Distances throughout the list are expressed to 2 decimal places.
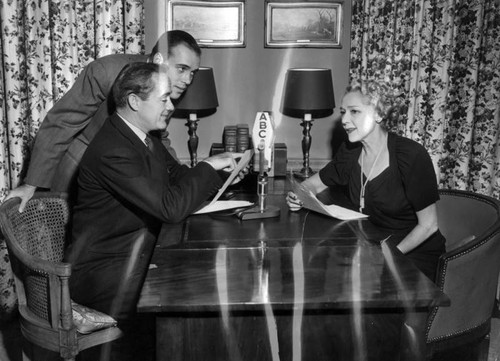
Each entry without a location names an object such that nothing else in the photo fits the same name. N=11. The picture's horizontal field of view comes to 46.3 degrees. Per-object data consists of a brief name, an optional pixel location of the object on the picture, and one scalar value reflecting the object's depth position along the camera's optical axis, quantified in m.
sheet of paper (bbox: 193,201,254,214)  2.67
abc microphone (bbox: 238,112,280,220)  3.45
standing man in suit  3.05
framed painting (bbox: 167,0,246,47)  3.96
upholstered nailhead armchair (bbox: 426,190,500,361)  2.42
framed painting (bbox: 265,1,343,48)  4.01
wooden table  1.77
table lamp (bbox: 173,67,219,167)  3.72
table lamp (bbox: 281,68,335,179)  3.75
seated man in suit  2.42
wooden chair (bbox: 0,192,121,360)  2.29
